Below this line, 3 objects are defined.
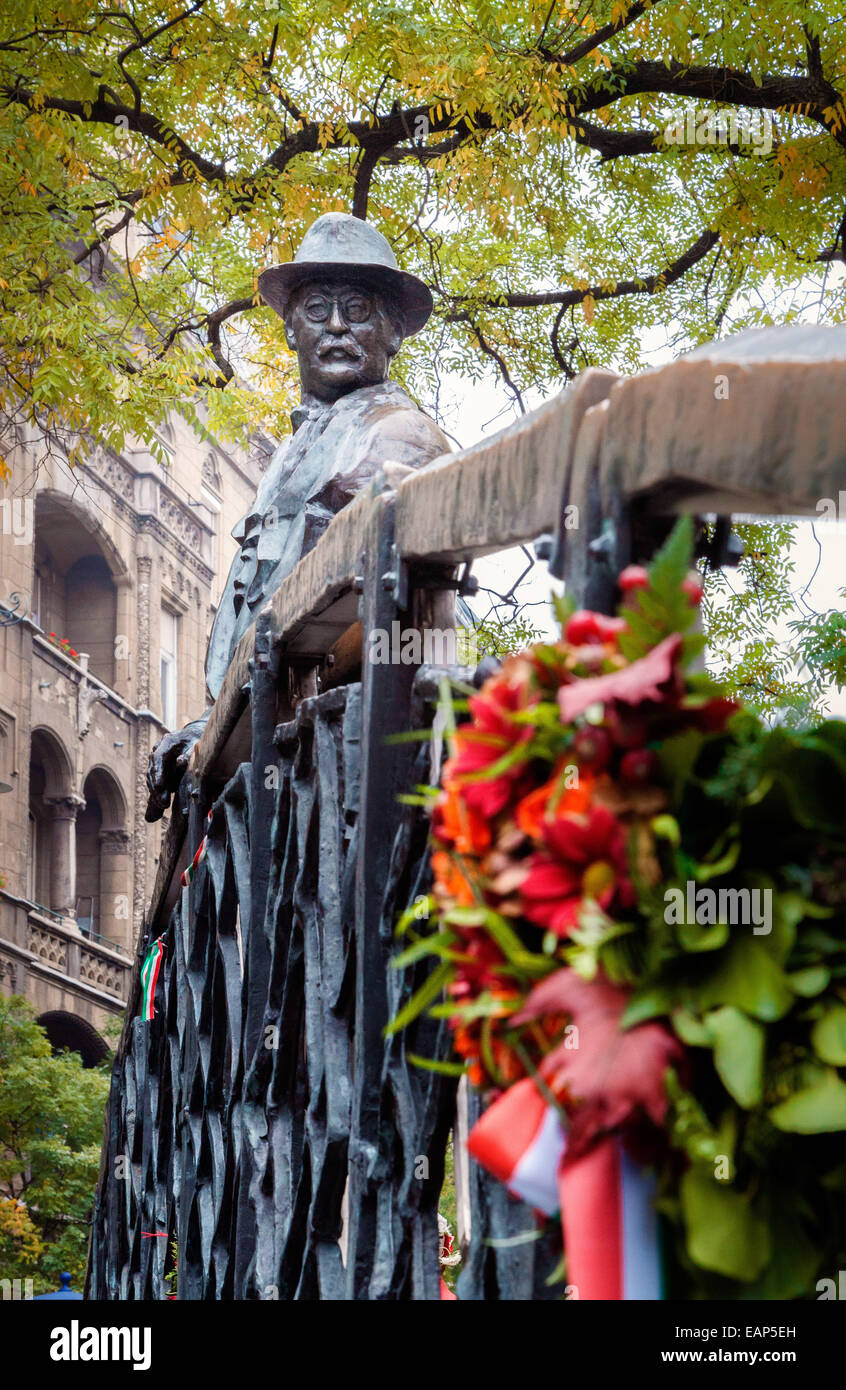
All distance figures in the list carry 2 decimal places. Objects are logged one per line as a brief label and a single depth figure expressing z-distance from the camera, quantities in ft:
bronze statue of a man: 13.84
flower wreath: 4.06
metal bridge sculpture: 5.15
